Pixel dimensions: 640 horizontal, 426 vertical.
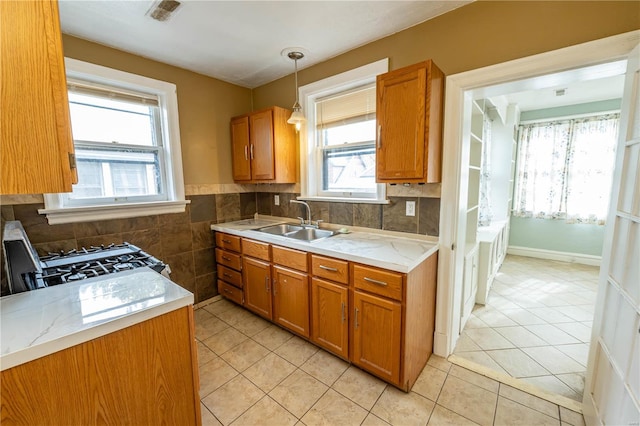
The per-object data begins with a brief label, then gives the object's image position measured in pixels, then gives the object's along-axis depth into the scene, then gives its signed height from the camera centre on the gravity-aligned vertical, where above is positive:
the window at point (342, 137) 2.43 +0.49
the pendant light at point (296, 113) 2.37 +0.65
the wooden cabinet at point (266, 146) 2.75 +0.43
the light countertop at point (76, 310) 0.81 -0.46
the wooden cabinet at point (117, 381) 0.80 -0.68
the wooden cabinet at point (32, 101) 0.81 +0.28
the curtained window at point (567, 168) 3.92 +0.26
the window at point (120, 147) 2.17 +0.37
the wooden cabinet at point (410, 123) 1.77 +0.43
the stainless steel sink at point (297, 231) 2.66 -0.48
